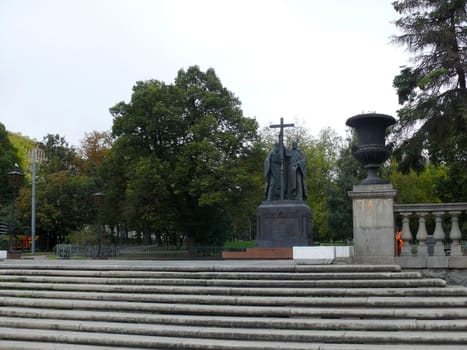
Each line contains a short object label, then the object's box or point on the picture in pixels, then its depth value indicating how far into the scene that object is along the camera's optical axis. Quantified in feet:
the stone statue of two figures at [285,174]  52.54
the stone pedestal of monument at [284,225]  49.26
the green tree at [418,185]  113.70
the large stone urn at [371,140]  31.24
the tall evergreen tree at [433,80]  49.98
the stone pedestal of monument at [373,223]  29.78
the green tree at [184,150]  102.37
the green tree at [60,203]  132.67
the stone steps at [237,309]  21.31
